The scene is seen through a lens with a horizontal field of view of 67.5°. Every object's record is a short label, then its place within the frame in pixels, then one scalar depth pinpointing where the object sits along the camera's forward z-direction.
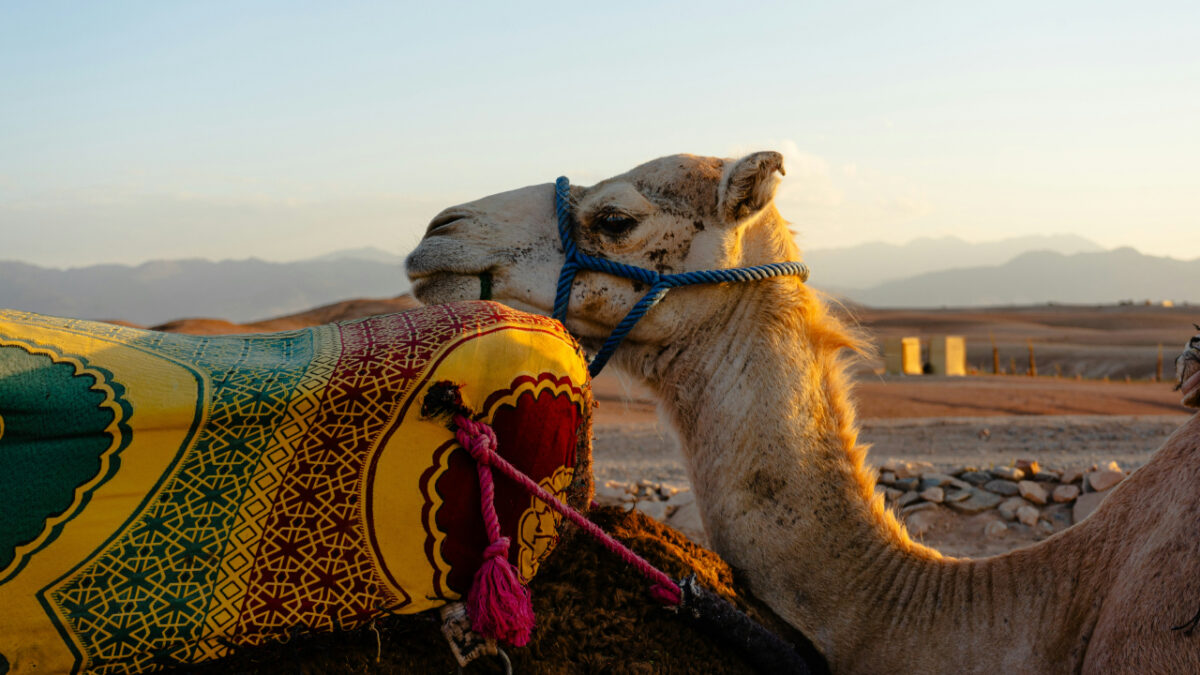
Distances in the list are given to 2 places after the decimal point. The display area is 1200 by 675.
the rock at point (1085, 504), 6.62
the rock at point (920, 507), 6.93
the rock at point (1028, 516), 6.66
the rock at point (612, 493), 7.23
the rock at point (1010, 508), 6.78
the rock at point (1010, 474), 7.15
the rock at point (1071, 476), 7.08
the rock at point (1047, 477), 7.16
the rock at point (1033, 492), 6.90
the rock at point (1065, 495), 6.87
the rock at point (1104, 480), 6.66
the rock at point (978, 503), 6.90
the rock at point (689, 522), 6.26
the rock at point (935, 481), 7.23
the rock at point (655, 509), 7.10
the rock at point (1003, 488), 7.01
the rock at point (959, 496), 6.98
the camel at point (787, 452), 2.53
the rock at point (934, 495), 6.99
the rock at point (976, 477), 7.24
